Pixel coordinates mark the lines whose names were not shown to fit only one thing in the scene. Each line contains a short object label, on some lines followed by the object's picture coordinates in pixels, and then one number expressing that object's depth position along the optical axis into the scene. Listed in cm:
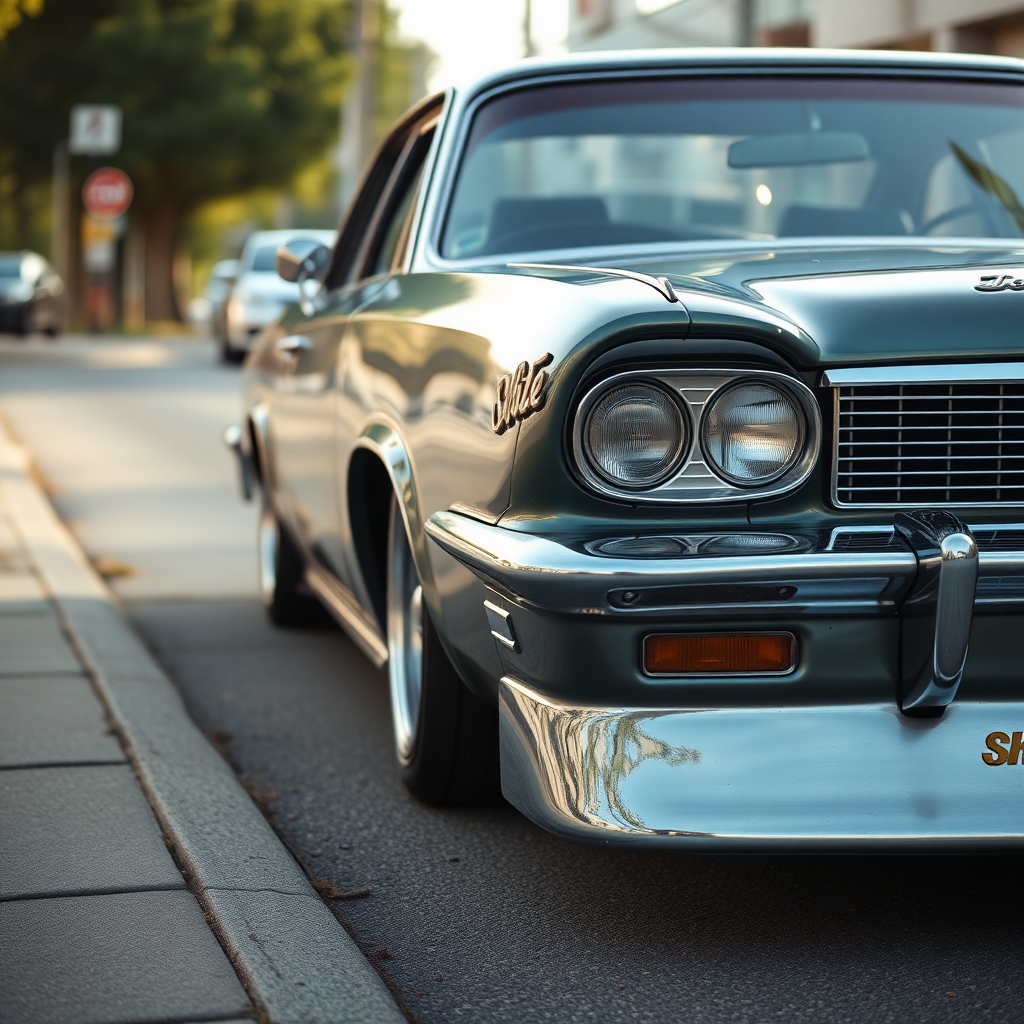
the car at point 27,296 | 2456
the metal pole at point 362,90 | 2706
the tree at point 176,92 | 3684
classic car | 260
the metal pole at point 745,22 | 1477
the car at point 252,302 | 2019
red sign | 2661
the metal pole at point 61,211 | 3919
